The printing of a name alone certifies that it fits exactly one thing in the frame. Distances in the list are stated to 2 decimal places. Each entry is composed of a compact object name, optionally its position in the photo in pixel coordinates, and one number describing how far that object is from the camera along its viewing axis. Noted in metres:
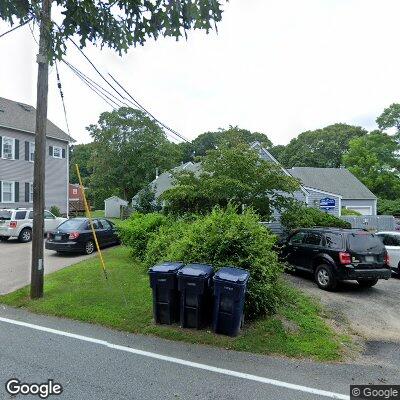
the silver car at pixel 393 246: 11.92
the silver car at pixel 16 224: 16.33
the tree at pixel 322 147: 61.38
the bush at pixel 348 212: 30.40
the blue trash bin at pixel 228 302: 5.53
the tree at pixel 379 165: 39.34
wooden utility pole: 7.56
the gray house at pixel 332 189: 29.55
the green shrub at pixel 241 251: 6.41
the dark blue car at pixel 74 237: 13.20
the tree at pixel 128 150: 36.72
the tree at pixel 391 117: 40.78
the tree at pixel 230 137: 13.42
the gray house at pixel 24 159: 25.95
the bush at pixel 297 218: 13.44
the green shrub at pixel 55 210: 28.75
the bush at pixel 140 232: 11.82
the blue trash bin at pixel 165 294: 5.94
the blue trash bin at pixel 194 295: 5.69
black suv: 9.09
